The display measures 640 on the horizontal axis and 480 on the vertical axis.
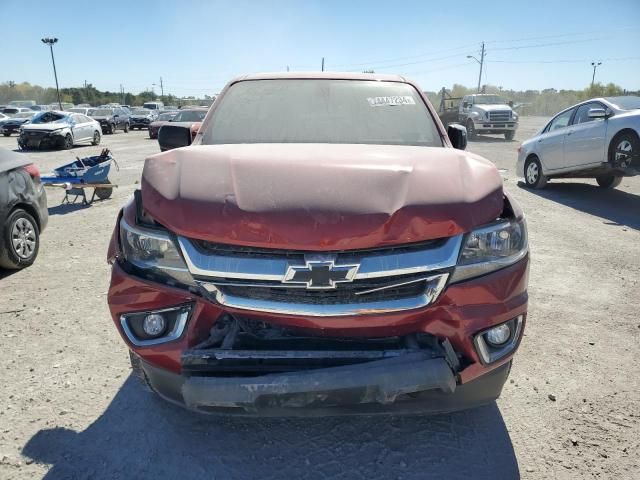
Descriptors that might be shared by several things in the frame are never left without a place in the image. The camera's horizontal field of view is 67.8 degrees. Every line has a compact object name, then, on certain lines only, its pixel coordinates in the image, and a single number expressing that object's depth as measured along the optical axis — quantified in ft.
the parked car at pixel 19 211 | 15.81
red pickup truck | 6.43
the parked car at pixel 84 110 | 112.11
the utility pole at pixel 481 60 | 236.43
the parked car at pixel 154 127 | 81.41
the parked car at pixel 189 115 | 69.10
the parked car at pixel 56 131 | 61.98
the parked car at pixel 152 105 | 167.84
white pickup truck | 75.92
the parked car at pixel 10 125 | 94.22
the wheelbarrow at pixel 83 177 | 27.02
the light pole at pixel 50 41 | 174.81
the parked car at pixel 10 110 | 134.92
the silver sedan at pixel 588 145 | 27.25
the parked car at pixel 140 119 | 117.01
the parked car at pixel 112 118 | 102.01
